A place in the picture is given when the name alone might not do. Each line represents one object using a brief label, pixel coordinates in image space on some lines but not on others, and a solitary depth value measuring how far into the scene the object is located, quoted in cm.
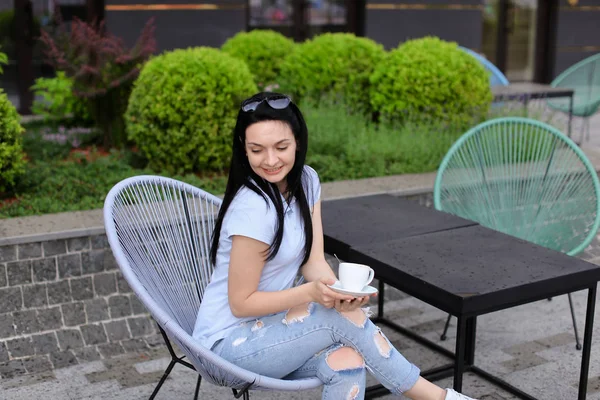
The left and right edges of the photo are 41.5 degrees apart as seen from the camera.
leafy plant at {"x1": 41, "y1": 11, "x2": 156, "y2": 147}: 586
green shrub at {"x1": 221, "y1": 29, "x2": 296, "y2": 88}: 751
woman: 251
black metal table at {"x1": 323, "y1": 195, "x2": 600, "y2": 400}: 266
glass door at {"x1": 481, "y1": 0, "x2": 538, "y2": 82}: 1303
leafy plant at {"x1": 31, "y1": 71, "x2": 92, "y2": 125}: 657
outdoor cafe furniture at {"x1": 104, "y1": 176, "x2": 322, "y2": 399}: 246
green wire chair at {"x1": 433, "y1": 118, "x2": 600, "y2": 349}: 408
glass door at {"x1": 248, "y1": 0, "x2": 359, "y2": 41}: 1066
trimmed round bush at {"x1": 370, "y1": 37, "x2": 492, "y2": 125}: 602
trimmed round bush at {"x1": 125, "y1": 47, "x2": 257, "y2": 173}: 508
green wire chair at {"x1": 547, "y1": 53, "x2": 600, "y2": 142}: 848
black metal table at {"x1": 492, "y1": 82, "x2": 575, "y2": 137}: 675
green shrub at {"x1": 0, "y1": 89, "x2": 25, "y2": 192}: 429
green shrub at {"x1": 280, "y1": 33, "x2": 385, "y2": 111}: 667
